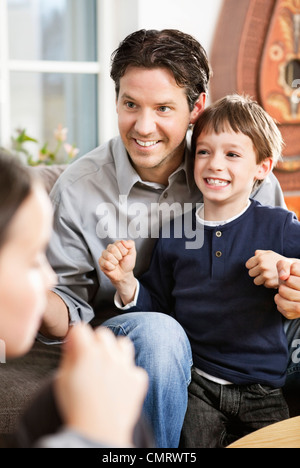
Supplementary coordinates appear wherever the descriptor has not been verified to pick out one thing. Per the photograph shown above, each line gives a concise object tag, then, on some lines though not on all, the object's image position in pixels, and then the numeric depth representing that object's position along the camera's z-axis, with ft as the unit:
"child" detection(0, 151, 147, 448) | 2.61
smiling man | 5.18
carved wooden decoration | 7.94
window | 7.91
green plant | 7.29
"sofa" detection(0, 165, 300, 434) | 4.67
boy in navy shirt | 4.93
